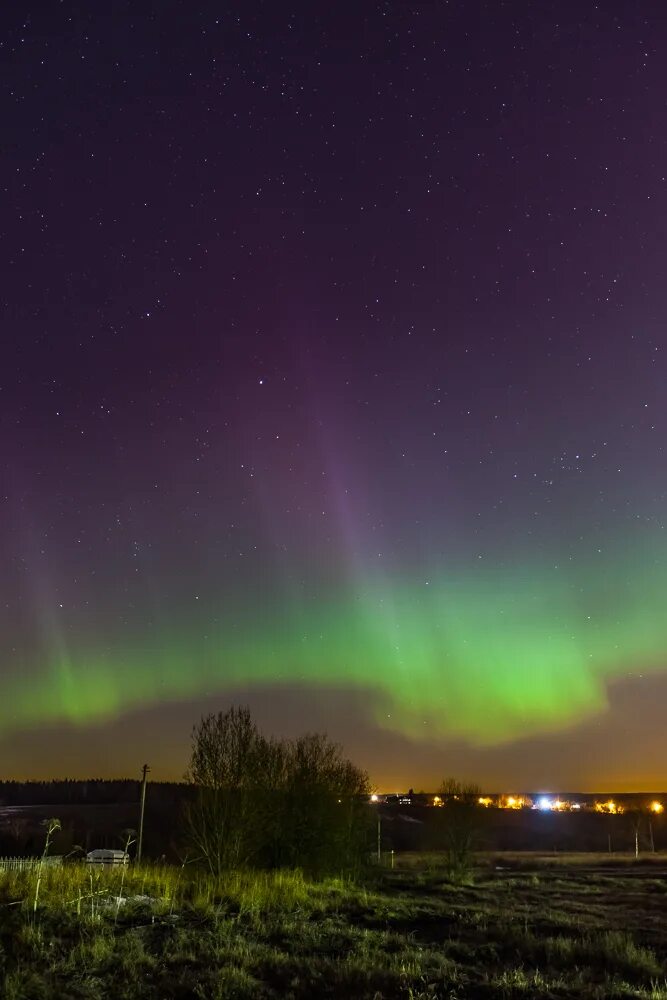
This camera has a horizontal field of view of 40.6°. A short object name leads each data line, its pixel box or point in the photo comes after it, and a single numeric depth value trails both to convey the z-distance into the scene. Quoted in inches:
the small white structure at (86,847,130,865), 1780.3
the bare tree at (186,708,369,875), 1092.5
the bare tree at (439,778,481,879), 1964.8
